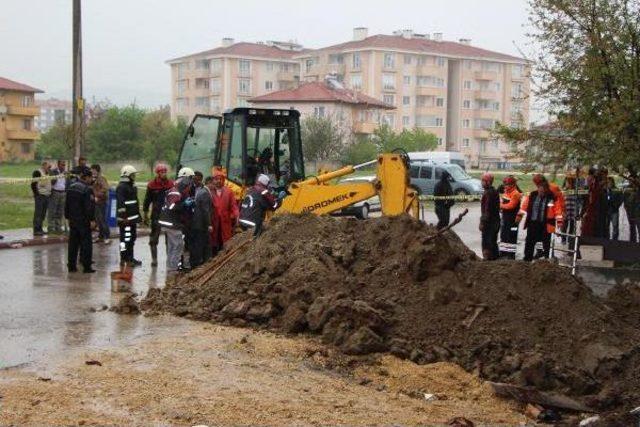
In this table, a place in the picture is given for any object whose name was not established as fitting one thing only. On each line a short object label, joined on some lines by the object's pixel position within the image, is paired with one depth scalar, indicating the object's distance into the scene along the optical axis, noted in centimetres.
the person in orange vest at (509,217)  1877
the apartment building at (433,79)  11306
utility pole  2503
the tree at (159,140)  8750
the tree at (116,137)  9350
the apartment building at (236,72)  12631
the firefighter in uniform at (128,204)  1683
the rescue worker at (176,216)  1550
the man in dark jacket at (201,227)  1553
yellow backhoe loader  2062
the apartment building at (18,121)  10625
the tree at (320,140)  6931
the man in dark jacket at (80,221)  1648
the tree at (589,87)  1590
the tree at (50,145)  9606
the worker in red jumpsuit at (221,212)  1694
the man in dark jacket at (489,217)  1828
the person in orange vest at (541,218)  1753
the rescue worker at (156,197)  1790
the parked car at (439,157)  5562
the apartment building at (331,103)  9038
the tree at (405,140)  8488
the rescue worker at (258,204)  1582
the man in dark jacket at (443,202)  2553
